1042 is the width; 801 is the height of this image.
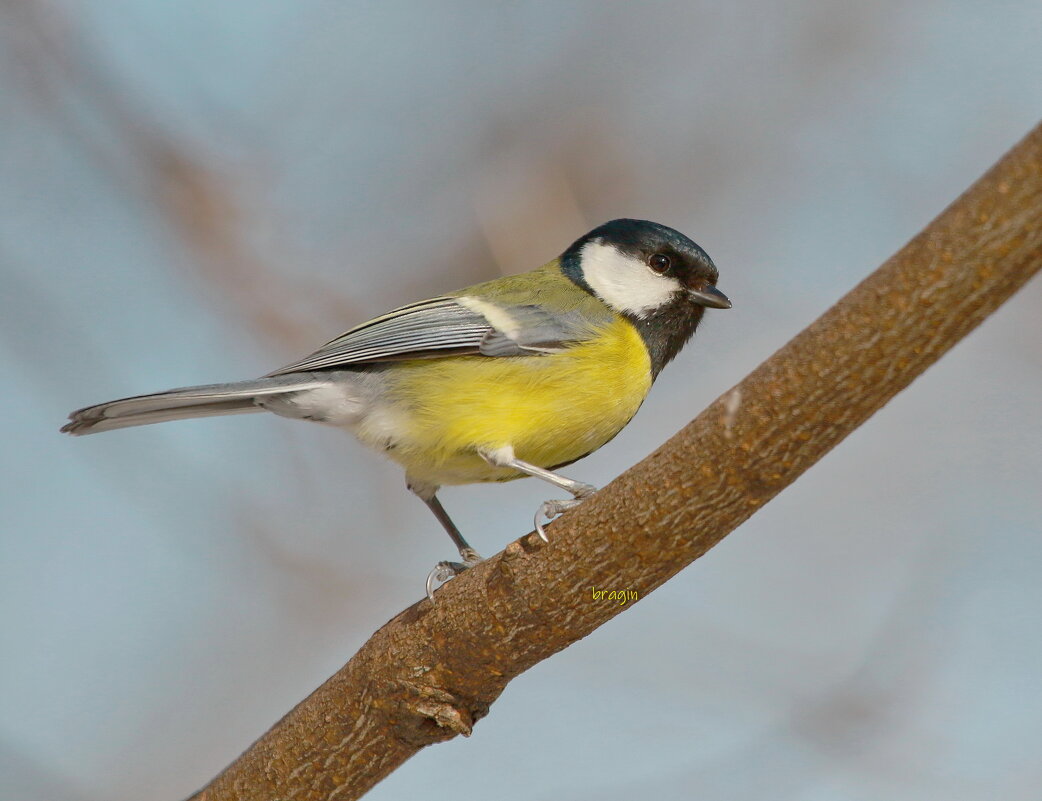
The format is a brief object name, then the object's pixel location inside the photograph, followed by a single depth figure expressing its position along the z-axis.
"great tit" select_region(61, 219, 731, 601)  3.52
